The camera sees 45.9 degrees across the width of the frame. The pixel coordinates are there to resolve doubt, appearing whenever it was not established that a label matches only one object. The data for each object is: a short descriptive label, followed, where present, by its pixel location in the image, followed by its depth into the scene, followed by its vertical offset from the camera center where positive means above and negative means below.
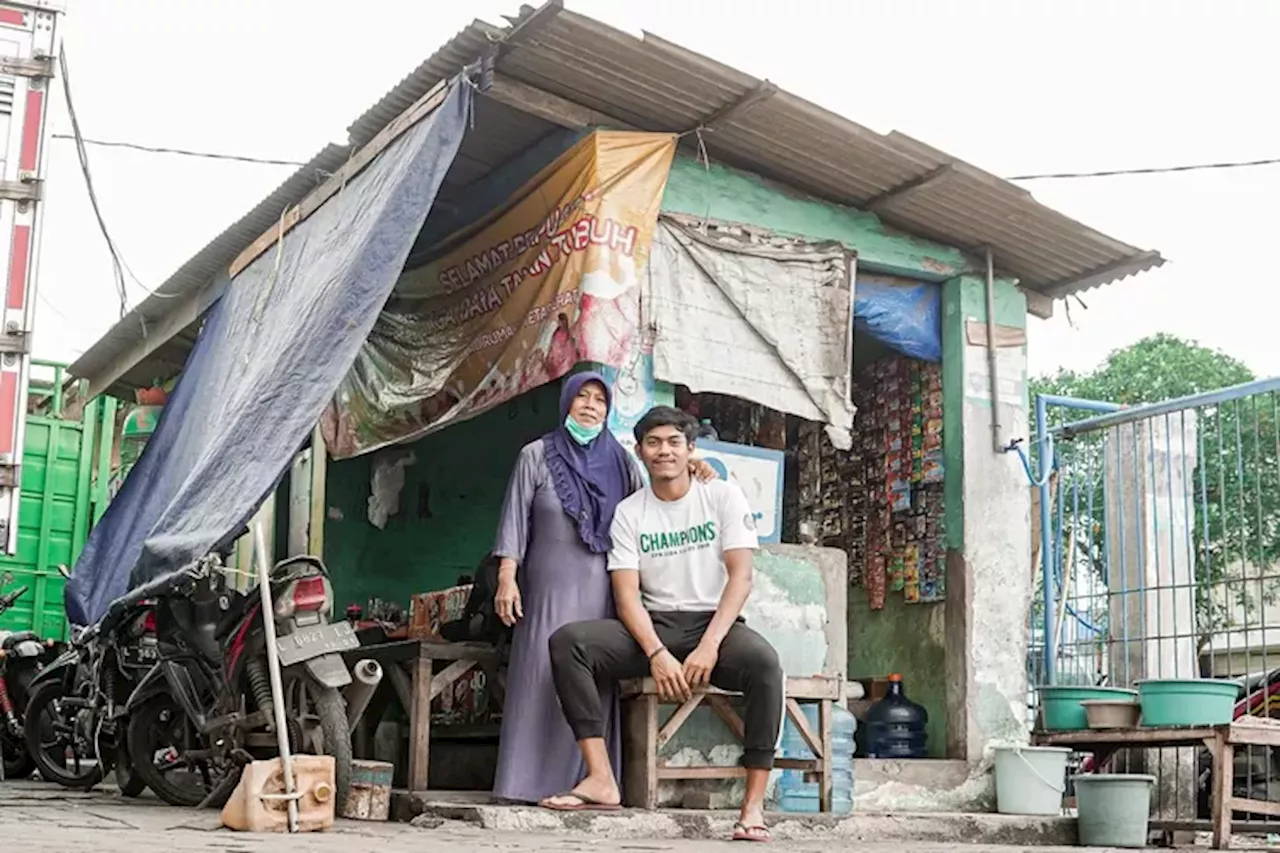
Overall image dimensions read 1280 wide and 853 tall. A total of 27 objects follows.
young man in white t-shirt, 5.32 +0.13
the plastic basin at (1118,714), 7.01 -0.21
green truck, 12.53 +1.35
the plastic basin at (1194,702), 6.59 -0.14
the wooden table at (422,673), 6.28 -0.09
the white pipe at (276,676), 4.90 -0.09
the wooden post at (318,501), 9.51 +0.93
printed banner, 6.65 +1.68
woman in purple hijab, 5.79 +0.35
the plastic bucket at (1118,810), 6.46 -0.61
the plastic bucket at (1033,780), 7.22 -0.54
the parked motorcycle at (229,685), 5.43 -0.14
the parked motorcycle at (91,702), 6.84 -0.30
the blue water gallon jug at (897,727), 7.70 -0.33
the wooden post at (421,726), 6.24 -0.31
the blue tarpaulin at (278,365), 5.61 +1.14
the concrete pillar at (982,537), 7.66 +0.65
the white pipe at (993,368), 7.91 +1.55
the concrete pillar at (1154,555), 7.74 +0.59
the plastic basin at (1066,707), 7.29 -0.20
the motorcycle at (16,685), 8.90 -0.26
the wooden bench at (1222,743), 6.32 -0.32
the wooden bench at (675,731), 5.57 -0.28
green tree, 7.27 +0.91
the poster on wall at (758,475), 7.02 +0.86
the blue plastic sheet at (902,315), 7.88 +1.81
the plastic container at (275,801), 4.84 -0.49
